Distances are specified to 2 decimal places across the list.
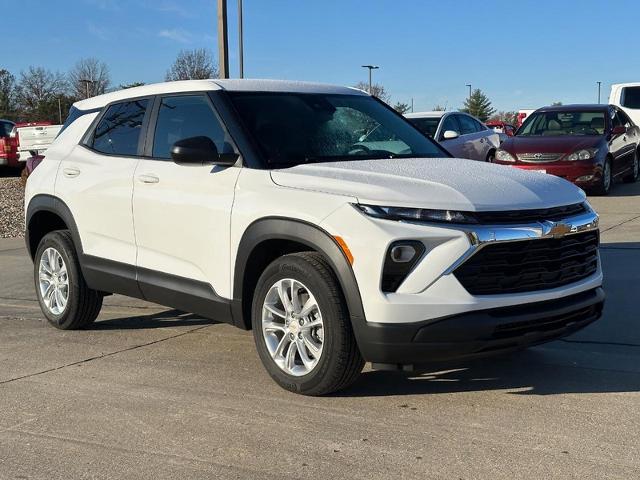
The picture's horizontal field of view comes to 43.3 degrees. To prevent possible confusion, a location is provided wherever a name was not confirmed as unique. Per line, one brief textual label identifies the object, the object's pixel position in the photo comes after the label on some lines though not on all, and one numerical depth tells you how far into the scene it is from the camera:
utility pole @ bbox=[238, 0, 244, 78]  21.41
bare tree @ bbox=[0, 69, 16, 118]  52.97
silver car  14.68
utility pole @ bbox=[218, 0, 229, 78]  13.62
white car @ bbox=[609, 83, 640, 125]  19.66
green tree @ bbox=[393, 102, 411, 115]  73.48
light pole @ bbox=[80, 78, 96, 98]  44.03
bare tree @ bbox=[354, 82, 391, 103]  66.01
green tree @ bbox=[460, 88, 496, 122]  98.38
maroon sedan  13.23
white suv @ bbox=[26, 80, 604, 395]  3.89
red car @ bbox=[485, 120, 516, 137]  37.49
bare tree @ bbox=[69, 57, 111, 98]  47.28
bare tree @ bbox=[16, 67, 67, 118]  51.91
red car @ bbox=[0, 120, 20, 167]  22.44
